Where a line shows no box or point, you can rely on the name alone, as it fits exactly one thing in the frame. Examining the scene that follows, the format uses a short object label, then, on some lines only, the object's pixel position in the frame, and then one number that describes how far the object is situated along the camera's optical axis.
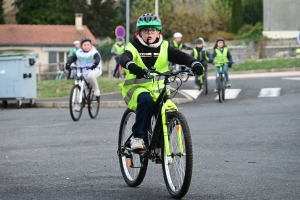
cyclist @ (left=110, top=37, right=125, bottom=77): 35.73
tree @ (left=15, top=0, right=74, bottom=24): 96.88
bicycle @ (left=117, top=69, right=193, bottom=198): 7.71
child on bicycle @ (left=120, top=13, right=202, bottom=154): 8.48
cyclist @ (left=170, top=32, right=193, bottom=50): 29.73
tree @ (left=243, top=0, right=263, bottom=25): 86.75
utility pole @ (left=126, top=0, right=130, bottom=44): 37.58
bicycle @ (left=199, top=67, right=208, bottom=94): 27.02
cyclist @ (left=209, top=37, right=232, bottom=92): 25.66
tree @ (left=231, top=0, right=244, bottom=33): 80.56
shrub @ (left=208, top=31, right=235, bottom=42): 76.54
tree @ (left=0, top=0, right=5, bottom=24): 92.89
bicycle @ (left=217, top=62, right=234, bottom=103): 24.19
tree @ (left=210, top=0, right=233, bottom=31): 83.88
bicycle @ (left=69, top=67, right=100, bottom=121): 18.75
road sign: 40.72
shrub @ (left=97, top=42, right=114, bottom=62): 81.75
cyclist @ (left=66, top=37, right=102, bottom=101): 19.06
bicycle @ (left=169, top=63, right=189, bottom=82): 30.14
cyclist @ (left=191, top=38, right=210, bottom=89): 28.17
